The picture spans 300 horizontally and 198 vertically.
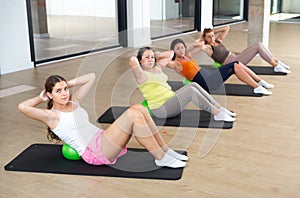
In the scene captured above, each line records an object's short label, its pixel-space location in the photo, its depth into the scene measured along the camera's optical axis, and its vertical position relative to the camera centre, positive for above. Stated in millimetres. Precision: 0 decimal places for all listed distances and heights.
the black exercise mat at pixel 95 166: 2904 -1168
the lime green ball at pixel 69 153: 3043 -1083
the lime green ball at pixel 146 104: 3826 -936
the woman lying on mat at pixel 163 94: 3674 -838
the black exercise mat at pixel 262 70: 5875 -1004
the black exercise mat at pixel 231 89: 4902 -1068
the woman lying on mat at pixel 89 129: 2809 -856
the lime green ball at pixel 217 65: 5480 -841
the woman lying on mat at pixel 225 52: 5315 -691
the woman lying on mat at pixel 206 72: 4375 -784
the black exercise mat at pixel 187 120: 3848 -1116
